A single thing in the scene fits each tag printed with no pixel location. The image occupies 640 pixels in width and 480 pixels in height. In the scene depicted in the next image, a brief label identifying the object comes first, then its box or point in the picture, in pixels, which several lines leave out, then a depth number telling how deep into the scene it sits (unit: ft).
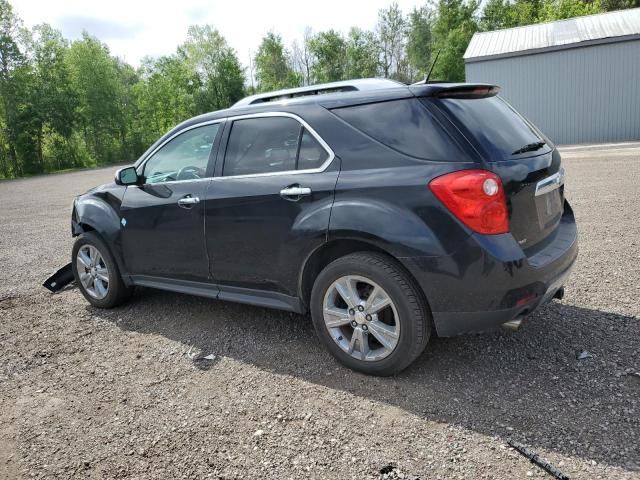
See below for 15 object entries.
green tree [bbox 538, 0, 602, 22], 119.65
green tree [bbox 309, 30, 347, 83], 216.54
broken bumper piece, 17.95
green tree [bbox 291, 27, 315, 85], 229.25
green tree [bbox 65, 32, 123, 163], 162.09
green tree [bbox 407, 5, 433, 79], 208.54
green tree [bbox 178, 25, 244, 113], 177.37
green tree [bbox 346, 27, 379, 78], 213.66
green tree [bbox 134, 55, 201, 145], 179.01
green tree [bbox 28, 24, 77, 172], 137.08
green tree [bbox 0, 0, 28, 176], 130.31
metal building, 69.62
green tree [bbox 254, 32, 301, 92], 215.31
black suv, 9.18
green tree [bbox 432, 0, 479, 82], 139.54
